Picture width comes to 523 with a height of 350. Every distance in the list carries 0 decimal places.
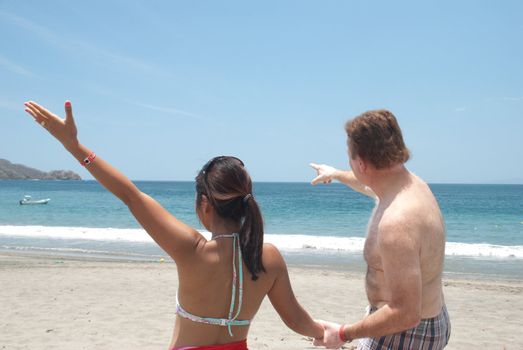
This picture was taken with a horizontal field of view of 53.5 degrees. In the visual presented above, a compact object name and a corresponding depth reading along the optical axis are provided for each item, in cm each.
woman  199
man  209
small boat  4628
